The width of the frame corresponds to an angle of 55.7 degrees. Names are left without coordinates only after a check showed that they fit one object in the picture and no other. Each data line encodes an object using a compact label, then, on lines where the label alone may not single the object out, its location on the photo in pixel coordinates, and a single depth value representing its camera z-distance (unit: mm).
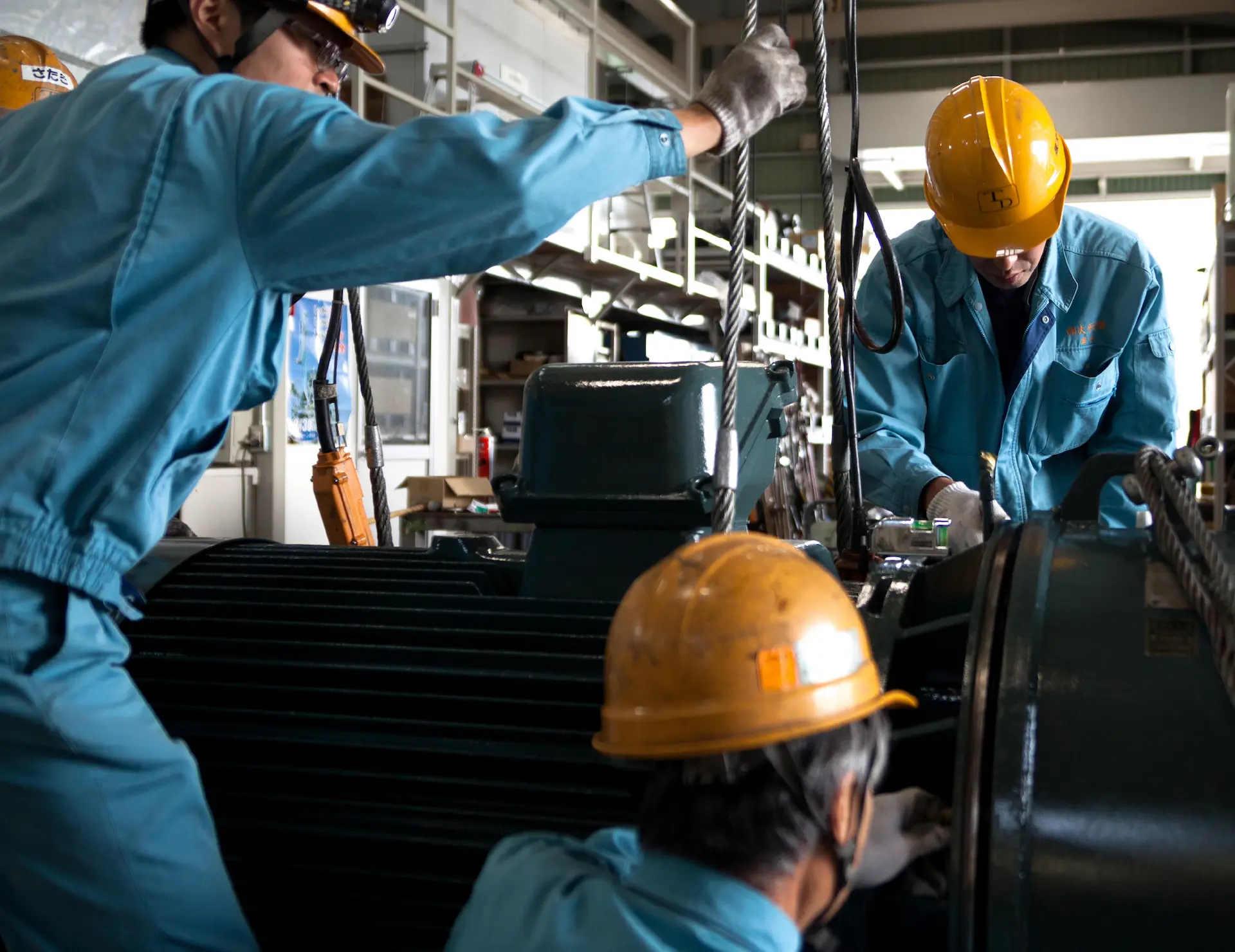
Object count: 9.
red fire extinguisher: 7000
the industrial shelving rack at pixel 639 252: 6219
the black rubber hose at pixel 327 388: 2332
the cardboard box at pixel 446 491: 5227
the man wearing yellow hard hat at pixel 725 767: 844
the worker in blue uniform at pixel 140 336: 1159
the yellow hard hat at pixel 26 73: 3115
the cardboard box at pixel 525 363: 7336
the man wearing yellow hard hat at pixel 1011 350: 2182
